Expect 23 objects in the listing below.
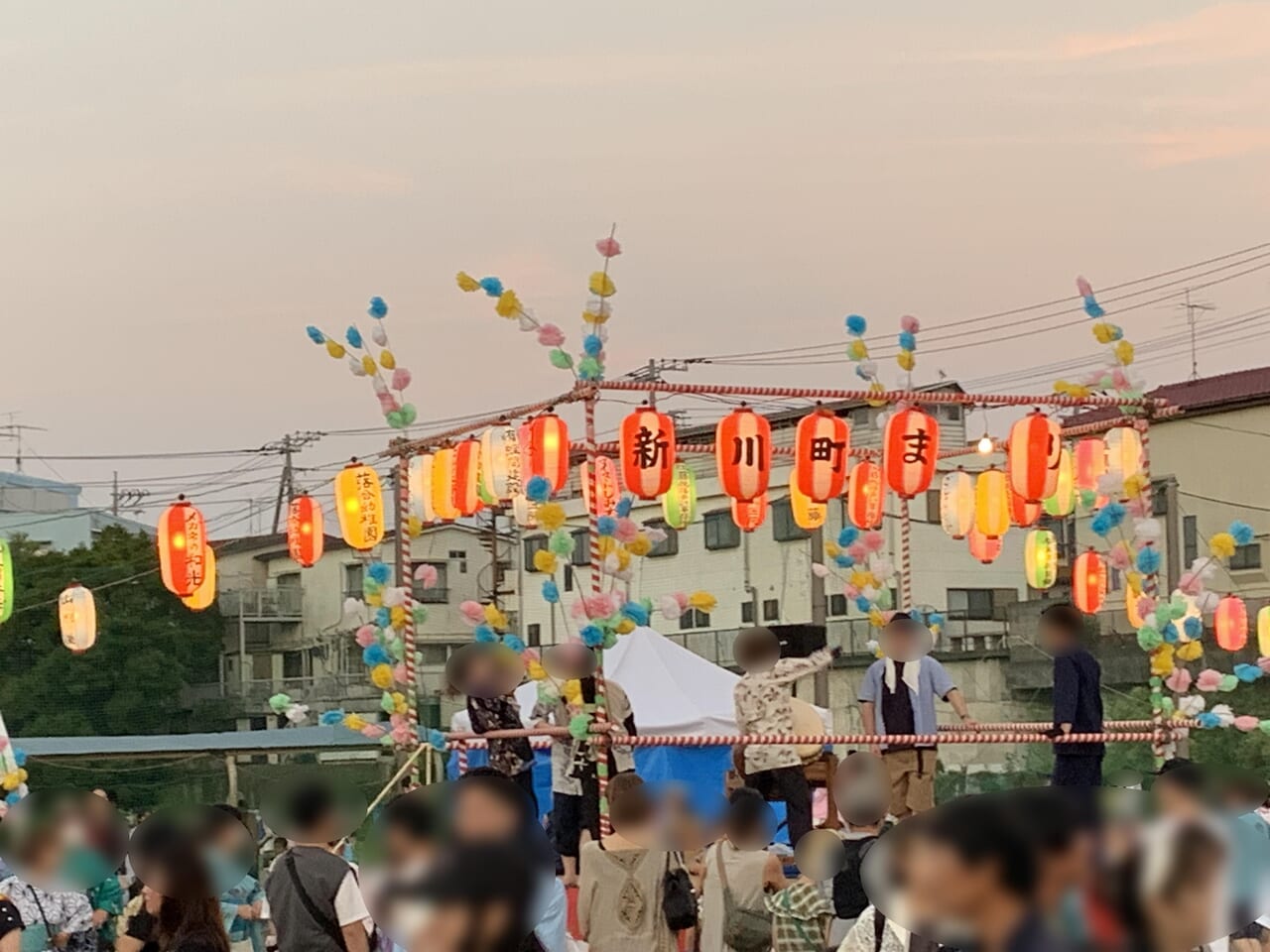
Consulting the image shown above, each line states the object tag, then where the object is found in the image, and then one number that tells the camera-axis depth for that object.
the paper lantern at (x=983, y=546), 18.98
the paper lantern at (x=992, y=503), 17.98
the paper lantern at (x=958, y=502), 18.23
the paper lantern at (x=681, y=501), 19.02
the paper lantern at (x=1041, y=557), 20.25
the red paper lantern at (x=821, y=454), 15.03
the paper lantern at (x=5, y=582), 17.22
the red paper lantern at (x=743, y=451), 14.53
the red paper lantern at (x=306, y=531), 17.69
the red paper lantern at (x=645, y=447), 13.82
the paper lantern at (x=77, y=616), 22.27
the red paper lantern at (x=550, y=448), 13.38
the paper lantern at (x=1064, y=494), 17.52
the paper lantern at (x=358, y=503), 16.12
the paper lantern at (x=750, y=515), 17.03
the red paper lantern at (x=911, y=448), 14.95
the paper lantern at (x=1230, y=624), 18.30
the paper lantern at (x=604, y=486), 13.38
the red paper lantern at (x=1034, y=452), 15.05
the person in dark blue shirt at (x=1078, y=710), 13.04
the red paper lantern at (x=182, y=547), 18.97
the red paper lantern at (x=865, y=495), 18.75
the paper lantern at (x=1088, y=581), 18.39
